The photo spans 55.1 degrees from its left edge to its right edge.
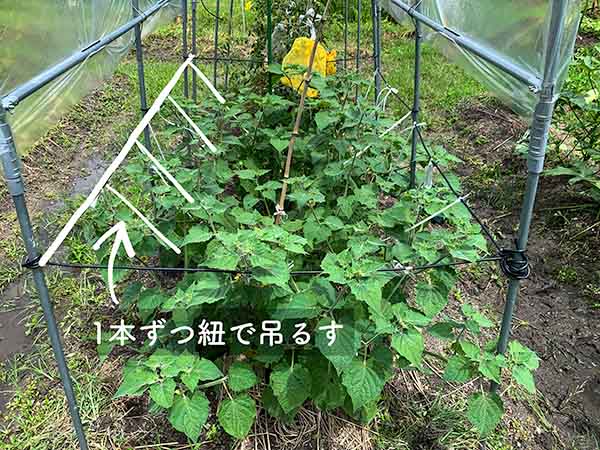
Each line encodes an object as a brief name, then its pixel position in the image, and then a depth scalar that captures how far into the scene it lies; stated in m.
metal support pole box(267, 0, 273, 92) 2.56
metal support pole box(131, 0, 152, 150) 2.17
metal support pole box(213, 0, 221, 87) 3.13
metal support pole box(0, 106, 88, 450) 1.15
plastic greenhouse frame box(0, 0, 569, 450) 1.16
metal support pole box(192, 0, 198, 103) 2.90
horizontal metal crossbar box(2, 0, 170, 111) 1.15
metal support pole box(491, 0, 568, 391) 1.16
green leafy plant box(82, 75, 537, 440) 1.43
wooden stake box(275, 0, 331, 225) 1.70
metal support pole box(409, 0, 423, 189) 2.24
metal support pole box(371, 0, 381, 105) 2.75
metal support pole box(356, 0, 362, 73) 3.11
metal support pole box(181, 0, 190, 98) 2.67
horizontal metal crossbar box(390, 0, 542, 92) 1.24
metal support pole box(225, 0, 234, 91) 3.19
